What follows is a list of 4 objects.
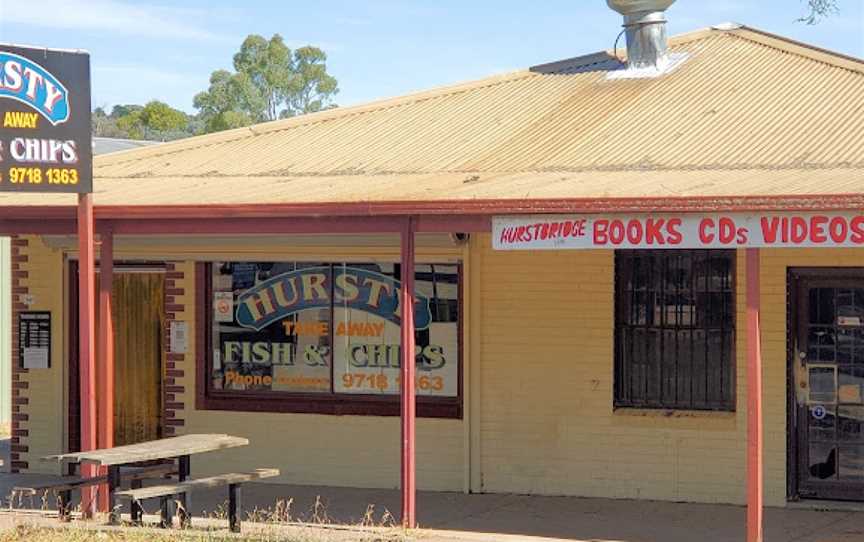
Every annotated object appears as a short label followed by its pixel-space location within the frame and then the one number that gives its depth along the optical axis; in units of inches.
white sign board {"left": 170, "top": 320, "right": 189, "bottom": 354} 609.9
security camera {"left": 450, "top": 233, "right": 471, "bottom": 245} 562.7
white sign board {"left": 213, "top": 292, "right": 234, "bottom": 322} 609.3
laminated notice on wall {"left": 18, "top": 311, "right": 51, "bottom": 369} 625.3
